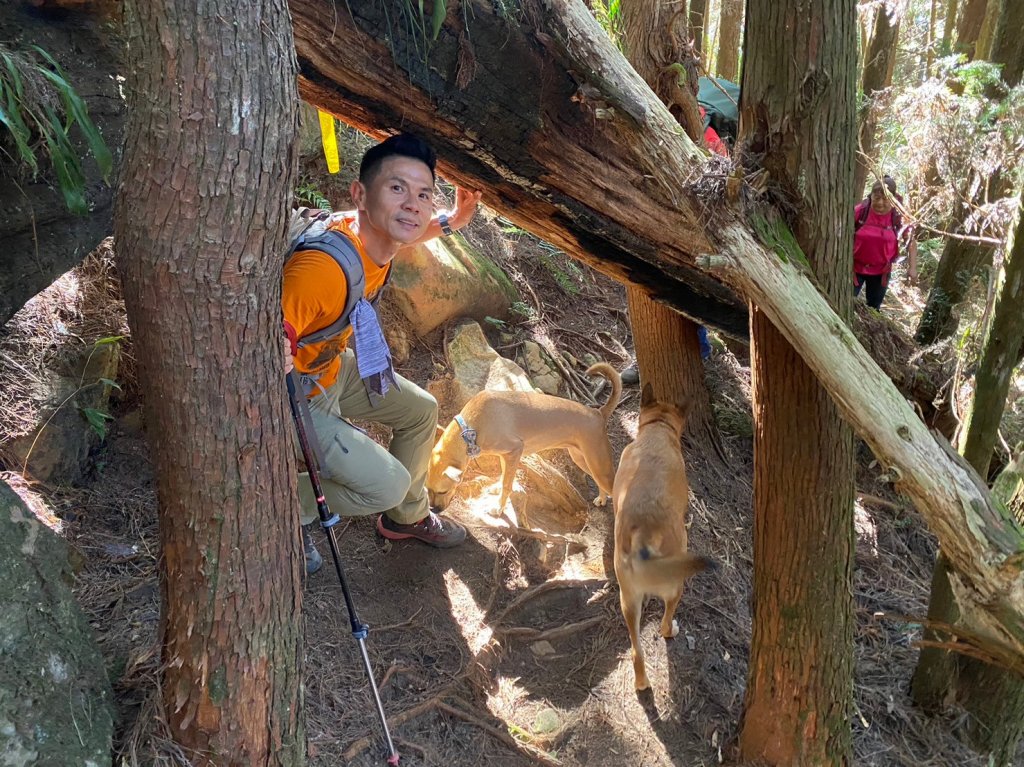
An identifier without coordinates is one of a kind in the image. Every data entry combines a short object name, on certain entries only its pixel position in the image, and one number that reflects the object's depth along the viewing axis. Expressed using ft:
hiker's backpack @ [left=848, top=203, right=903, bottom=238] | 25.73
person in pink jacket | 25.71
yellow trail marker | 13.12
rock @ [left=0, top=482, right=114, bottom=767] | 7.15
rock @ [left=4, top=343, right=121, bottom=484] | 13.21
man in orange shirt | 10.11
